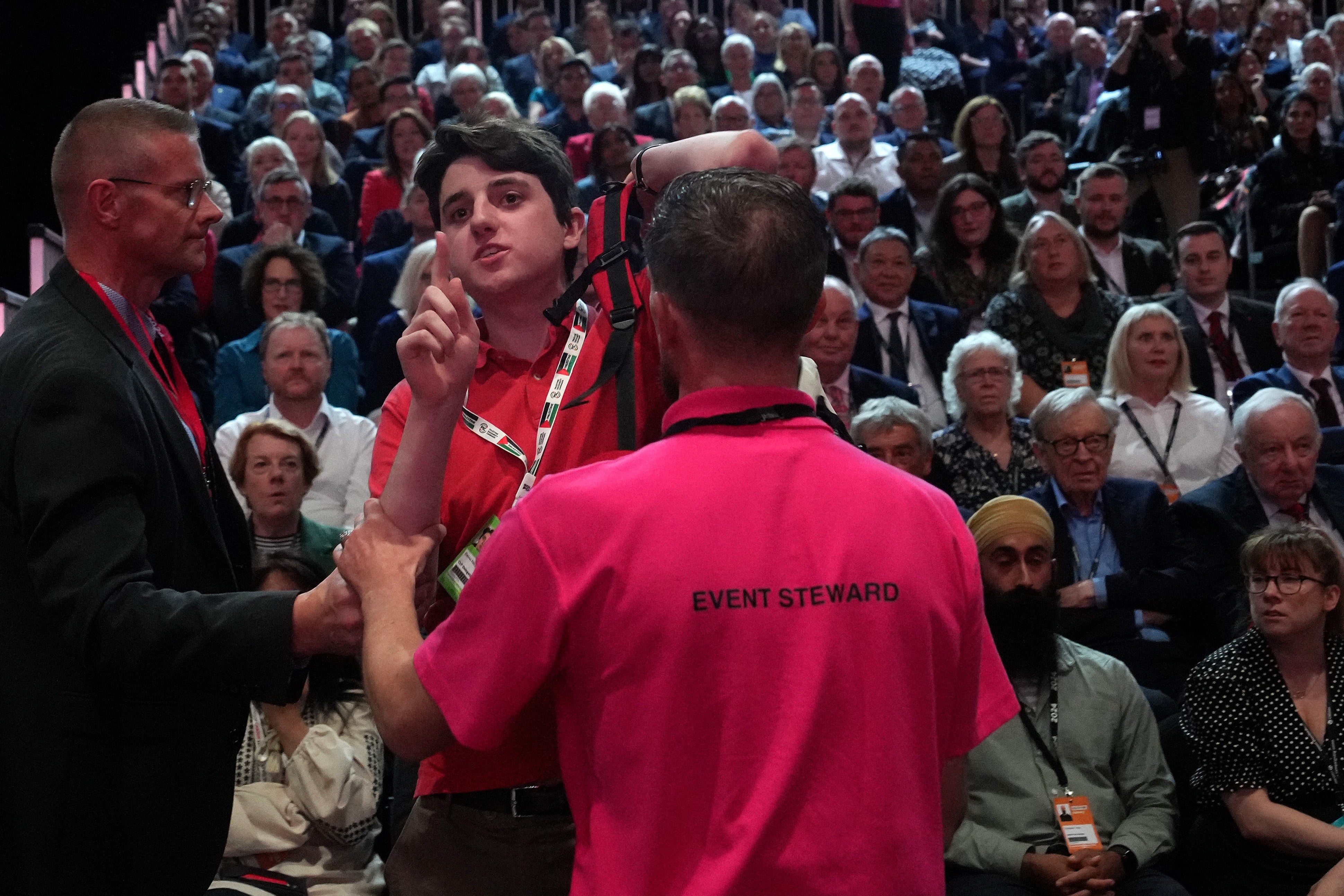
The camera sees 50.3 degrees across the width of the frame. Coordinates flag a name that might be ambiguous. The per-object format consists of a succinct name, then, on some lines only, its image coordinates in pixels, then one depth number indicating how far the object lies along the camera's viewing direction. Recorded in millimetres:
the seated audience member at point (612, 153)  8281
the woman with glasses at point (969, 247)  7453
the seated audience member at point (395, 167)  8469
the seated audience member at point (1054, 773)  4062
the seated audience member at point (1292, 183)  9320
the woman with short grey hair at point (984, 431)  5742
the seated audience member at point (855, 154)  9555
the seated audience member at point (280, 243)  7047
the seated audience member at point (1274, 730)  4062
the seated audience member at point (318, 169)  8688
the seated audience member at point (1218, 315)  7020
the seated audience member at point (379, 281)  7211
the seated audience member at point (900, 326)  6840
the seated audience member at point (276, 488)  5078
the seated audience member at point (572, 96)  10453
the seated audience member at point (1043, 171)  8422
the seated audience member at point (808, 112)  10578
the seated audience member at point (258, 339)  6355
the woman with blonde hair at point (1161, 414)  6047
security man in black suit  2006
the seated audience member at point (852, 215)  7793
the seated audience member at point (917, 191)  8547
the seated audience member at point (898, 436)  5418
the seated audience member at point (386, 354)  6352
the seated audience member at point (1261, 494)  5238
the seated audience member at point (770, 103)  10742
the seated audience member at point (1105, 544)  5086
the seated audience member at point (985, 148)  8930
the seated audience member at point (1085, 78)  12039
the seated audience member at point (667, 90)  10406
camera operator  9711
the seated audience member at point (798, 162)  8430
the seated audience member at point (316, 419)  5707
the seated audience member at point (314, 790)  4039
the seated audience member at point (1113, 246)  7621
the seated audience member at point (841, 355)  6156
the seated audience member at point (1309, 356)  6395
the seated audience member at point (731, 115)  9484
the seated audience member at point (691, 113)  9797
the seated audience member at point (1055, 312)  6645
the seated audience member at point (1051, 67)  12703
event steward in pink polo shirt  1629
